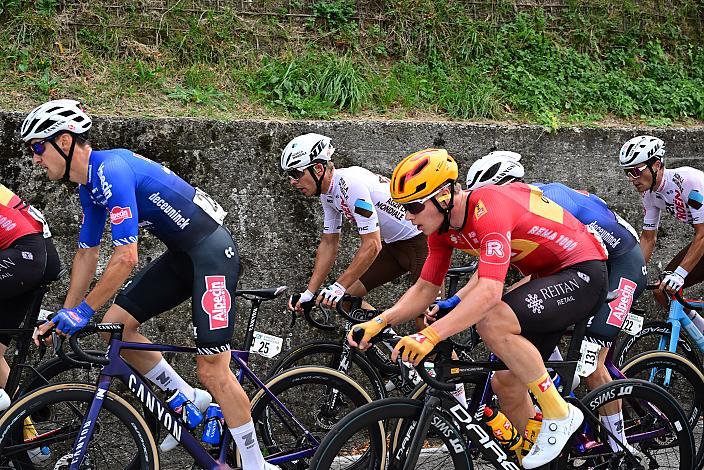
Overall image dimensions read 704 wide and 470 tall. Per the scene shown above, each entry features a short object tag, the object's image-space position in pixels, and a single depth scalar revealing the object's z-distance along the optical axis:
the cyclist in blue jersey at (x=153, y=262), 4.52
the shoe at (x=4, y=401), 4.91
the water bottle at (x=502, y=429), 4.54
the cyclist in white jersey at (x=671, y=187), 6.49
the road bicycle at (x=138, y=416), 4.43
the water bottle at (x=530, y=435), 4.58
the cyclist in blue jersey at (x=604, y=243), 5.53
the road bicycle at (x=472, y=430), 4.15
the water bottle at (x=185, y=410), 4.89
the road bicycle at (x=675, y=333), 6.57
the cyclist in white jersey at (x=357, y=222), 5.77
